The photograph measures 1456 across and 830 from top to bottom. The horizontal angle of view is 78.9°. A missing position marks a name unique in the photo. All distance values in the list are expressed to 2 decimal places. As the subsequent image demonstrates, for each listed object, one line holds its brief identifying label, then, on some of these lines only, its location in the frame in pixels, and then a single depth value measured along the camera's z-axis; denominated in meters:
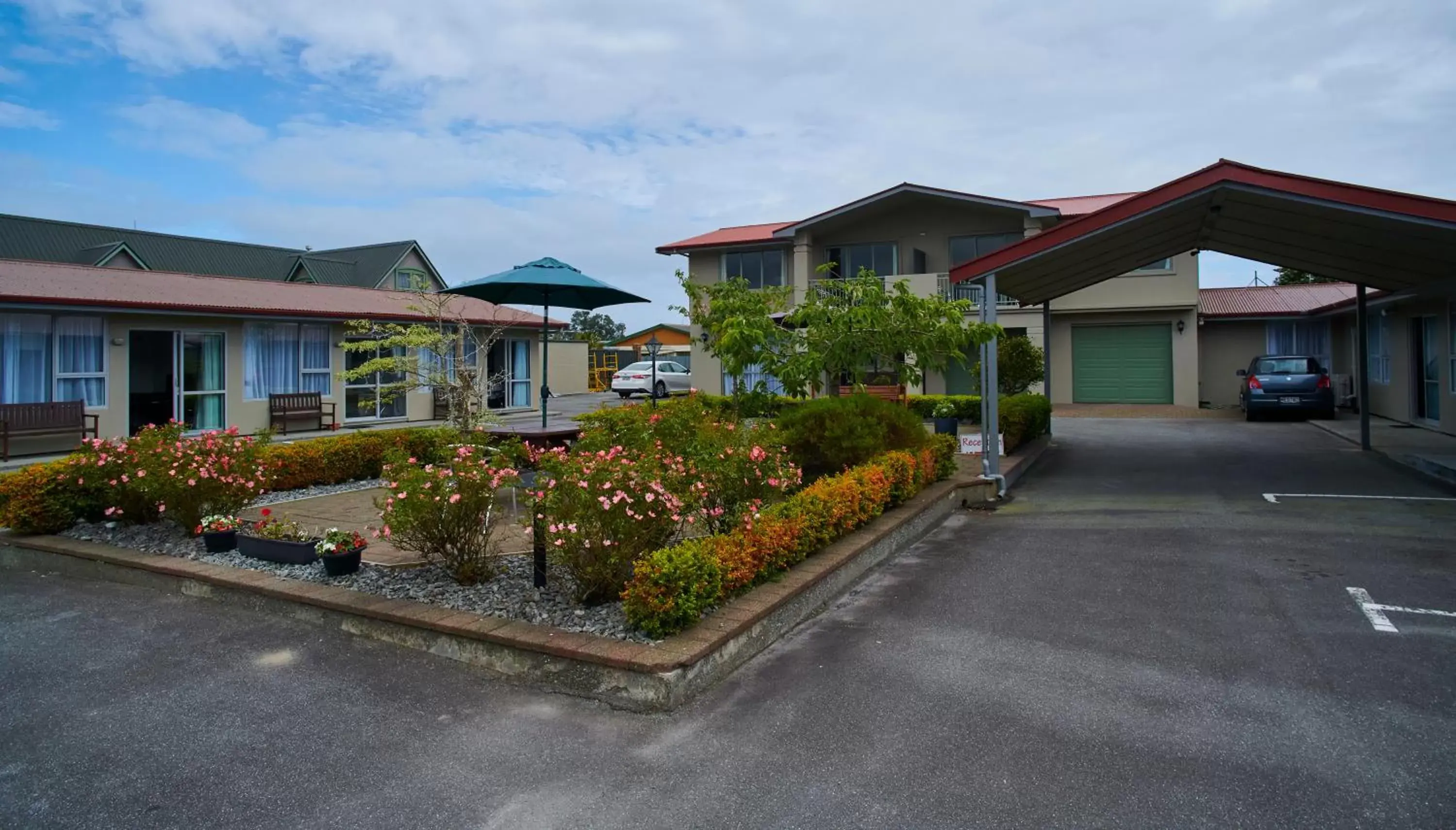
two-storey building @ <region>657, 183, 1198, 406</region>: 23.50
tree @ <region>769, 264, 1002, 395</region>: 9.26
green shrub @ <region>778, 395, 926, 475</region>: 9.10
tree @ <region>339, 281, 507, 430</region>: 10.72
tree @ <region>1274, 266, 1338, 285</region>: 44.97
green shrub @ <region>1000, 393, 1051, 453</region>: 12.83
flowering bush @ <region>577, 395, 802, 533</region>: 6.31
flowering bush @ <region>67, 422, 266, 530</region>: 7.16
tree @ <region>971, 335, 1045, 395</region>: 19.89
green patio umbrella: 10.03
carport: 8.84
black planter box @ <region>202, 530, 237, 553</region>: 6.91
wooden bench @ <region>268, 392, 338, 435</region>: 18.53
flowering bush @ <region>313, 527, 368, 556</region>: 6.09
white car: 32.75
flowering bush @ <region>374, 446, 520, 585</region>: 5.57
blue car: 19.23
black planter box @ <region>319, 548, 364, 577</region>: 6.00
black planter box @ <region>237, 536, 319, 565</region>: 6.44
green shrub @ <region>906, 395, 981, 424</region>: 19.80
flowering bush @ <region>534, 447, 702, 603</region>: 5.07
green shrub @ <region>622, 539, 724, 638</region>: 4.61
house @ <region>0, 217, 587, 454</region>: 15.34
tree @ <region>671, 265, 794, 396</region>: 8.70
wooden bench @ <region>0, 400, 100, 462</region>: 14.30
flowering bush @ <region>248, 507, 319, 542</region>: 6.68
